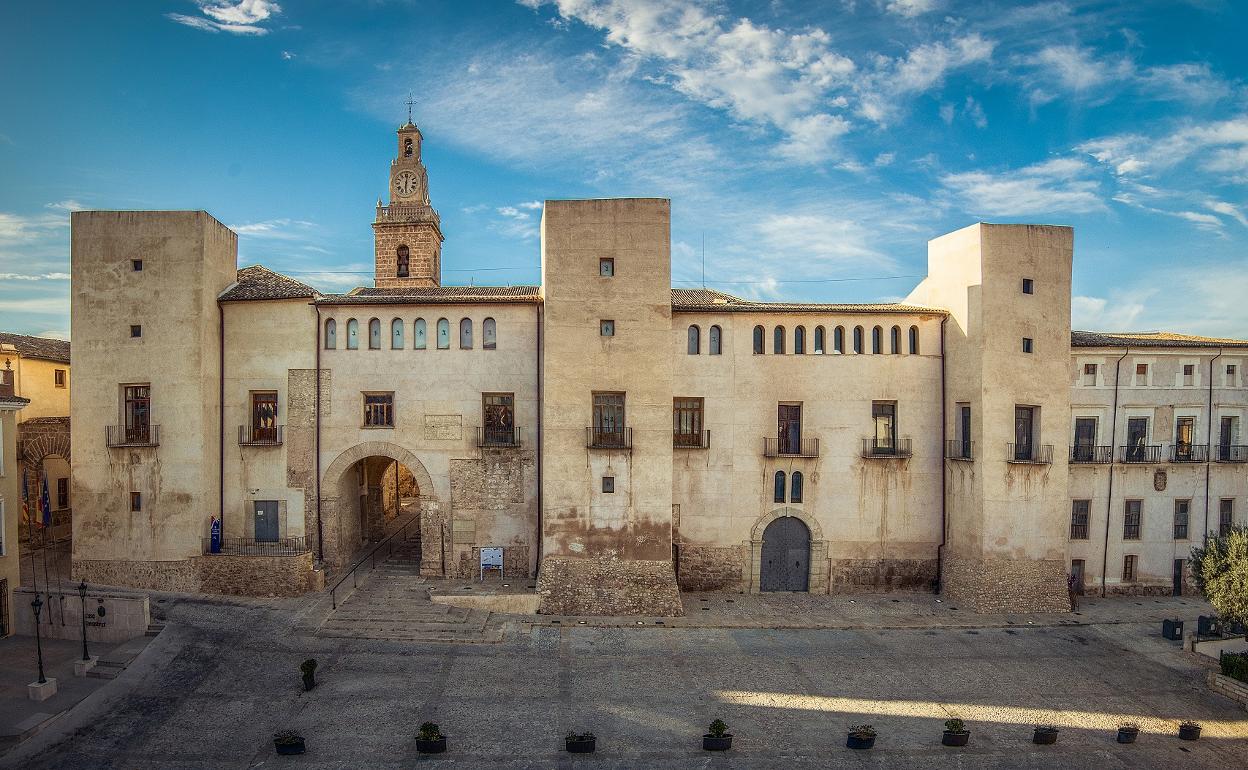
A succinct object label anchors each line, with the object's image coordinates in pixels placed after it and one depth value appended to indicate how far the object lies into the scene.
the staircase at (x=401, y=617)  19.62
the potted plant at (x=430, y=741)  13.66
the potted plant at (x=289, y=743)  13.53
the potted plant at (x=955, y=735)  14.43
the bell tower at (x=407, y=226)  35.12
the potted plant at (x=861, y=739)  14.17
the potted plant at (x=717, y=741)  14.02
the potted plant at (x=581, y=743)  13.80
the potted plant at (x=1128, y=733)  14.78
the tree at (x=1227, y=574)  17.45
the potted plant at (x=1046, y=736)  14.59
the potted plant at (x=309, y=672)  16.23
